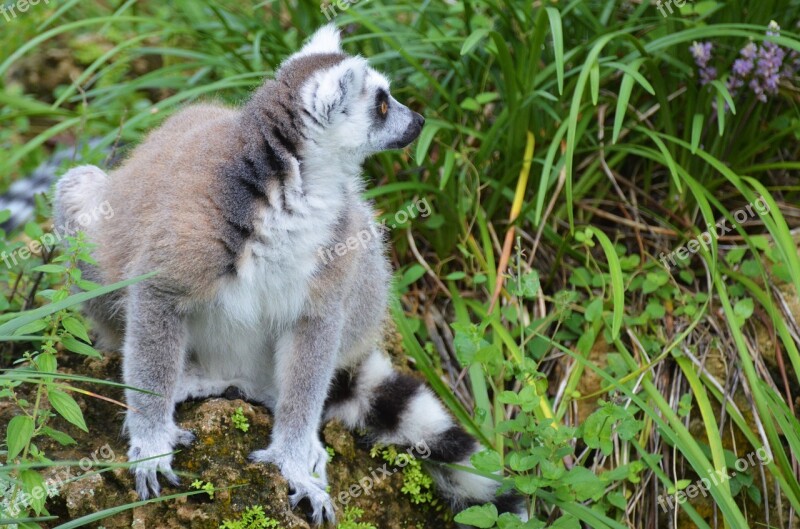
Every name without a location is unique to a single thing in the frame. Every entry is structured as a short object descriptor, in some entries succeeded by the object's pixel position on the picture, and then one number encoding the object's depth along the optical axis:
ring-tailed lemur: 5.78
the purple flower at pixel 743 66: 7.98
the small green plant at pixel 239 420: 6.28
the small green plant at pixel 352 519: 6.21
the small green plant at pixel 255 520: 5.77
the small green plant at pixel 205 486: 5.73
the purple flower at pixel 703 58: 8.05
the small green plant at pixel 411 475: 6.75
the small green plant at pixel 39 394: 4.90
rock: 5.67
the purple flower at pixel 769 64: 7.91
